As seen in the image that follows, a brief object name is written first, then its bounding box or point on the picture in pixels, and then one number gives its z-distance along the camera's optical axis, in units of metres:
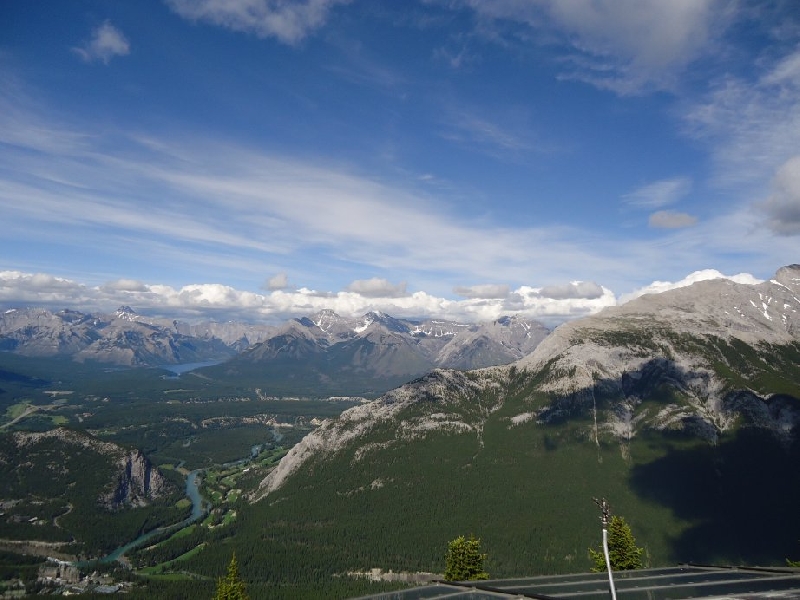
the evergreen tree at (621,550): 85.31
